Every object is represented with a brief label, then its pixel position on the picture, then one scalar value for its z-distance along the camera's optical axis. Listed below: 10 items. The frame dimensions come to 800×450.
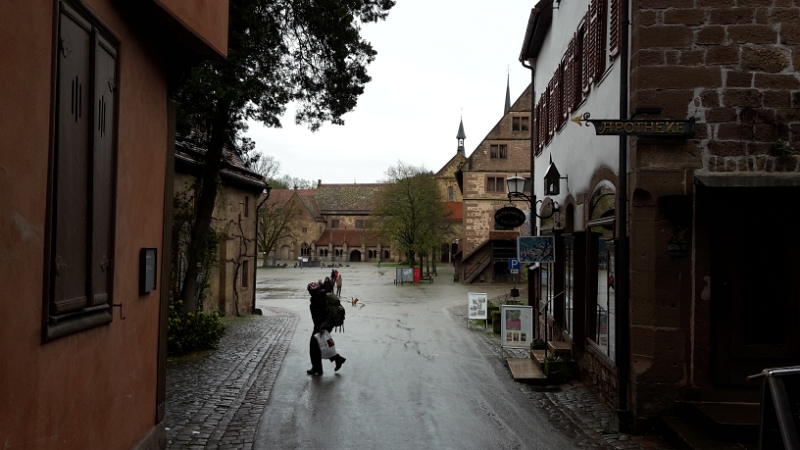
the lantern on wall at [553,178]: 14.21
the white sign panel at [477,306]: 22.16
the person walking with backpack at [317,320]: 12.90
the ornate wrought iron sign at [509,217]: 15.67
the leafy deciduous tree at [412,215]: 59.88
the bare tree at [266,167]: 59.59
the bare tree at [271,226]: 72.62
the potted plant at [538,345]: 15.20
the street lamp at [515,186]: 16.82
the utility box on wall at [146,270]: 6.79
